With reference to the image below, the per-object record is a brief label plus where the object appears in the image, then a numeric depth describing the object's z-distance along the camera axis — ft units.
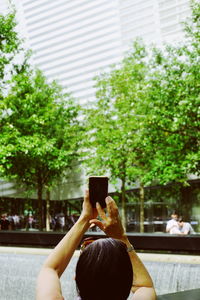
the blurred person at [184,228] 33.65
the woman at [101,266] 4.41
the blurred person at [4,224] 73.36
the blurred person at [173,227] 33.35
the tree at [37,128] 53.88
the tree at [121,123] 57.77
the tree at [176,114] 43.21
